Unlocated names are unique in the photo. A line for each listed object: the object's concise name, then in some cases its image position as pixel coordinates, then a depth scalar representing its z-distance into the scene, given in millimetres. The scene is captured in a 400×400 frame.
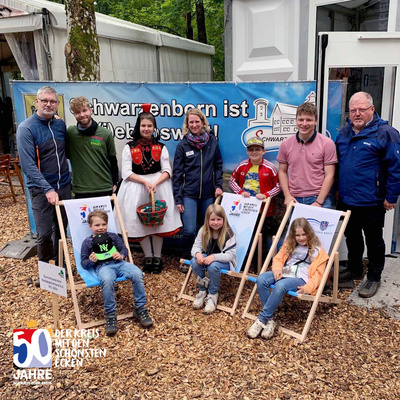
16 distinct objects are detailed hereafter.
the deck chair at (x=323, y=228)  3551
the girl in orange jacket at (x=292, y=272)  3377
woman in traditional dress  4324
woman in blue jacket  4262
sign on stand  3162
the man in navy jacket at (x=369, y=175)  3566
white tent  7012
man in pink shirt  3721
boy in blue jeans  3490
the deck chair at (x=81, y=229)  3561
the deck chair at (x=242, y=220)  4020
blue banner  4387
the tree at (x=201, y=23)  13008
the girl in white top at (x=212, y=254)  3768
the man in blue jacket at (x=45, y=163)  3885
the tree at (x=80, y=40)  6211
